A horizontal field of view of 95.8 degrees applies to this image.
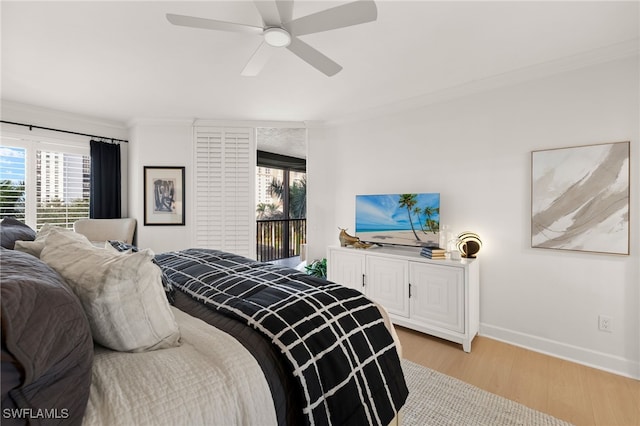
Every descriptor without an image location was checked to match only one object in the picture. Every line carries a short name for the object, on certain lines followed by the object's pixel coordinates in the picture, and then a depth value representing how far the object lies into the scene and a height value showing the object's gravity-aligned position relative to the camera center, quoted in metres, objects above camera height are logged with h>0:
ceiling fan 1.56 +1.09
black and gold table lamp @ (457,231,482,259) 2.87 -0.33
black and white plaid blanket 1.07 -0.51
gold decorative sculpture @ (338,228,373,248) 3.58 -0.37
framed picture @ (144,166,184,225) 4.20 +0.22
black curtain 4.14 +0.42
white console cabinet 2.66 -0.78
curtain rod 3.52 +1.06
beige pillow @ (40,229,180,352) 0.89 -0.28
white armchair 3.84 -0.26
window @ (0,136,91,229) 3.54 +0.39
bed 0.62 -0.45
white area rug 1.76 -1.27
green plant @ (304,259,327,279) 4.11 -0.83
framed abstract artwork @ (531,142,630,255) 2.28 +0.12
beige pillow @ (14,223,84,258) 1.28 -0.16
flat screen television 3.19 -0.09
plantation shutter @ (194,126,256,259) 4.27 +0.32
